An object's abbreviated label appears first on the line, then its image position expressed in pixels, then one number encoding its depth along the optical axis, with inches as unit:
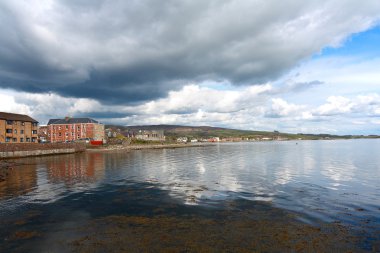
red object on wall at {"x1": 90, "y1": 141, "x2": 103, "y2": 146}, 5467.5
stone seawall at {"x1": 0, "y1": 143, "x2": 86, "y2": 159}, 3073.3
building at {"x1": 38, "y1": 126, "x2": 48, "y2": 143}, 6707.7
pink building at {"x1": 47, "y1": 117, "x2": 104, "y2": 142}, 6107.3
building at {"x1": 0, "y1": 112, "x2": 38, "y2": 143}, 3921.3
